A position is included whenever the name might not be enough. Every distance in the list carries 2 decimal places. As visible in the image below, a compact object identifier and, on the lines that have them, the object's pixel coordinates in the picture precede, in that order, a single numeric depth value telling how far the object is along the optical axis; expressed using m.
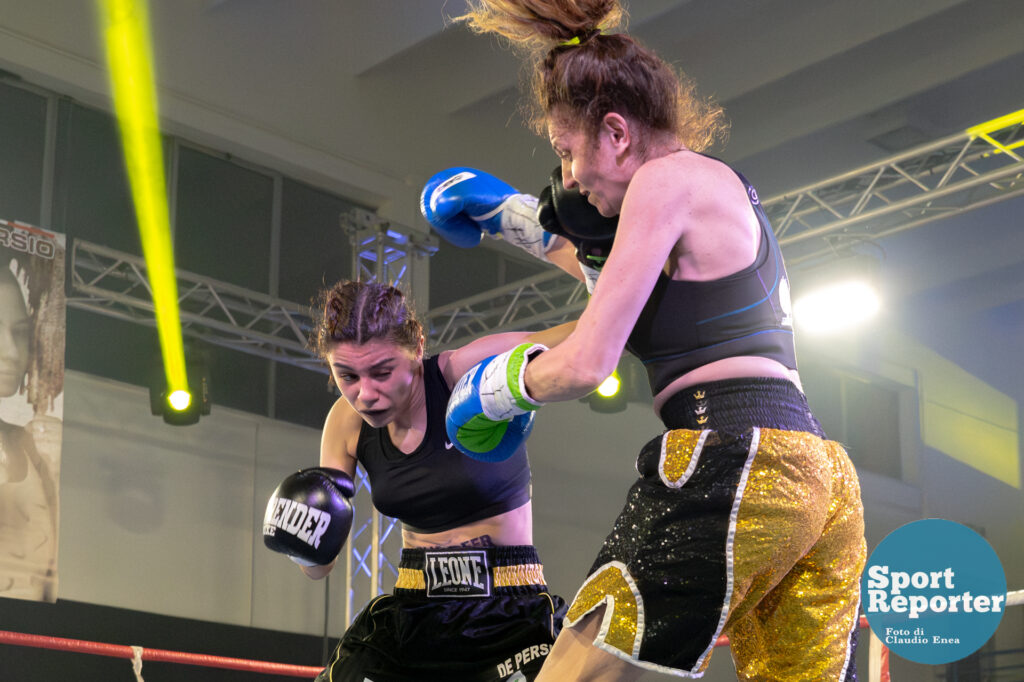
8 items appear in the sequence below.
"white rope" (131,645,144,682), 2.97
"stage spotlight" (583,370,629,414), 6.68
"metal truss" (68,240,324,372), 5.59
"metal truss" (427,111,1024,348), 4.86
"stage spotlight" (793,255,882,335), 5.44
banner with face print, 5.21
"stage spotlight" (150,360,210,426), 6.00
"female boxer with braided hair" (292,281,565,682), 1.98
